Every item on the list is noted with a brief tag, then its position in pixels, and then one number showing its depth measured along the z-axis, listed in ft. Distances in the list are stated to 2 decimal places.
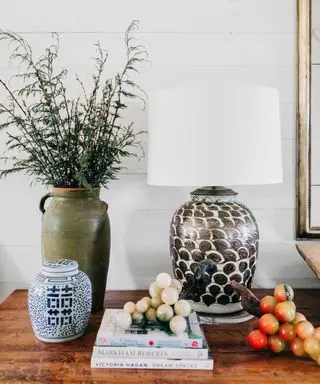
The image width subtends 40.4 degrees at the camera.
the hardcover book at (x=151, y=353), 2.68
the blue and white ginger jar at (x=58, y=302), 2.92
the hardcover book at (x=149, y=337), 2.71
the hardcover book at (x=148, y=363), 2.66
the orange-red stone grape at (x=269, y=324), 2.79
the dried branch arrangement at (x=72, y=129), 3.59
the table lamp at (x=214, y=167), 3.20
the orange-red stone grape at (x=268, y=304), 2.91
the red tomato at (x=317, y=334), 2.66
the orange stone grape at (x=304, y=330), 2.69
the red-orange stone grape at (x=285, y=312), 2.78
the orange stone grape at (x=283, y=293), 2.91
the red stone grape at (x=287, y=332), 2.78
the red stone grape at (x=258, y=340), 2.81
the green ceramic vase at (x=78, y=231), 3.51
